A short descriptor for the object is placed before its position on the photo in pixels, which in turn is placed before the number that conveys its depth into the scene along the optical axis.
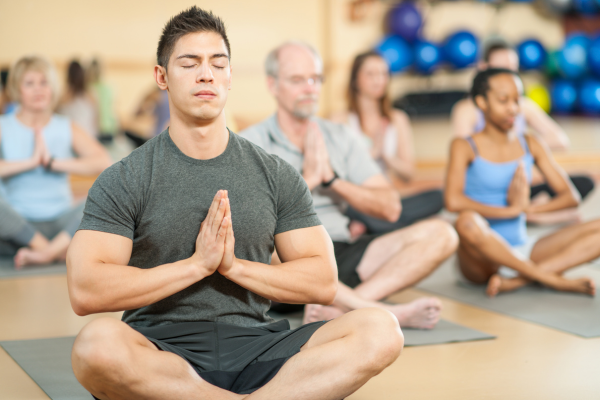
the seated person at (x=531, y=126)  4.23
